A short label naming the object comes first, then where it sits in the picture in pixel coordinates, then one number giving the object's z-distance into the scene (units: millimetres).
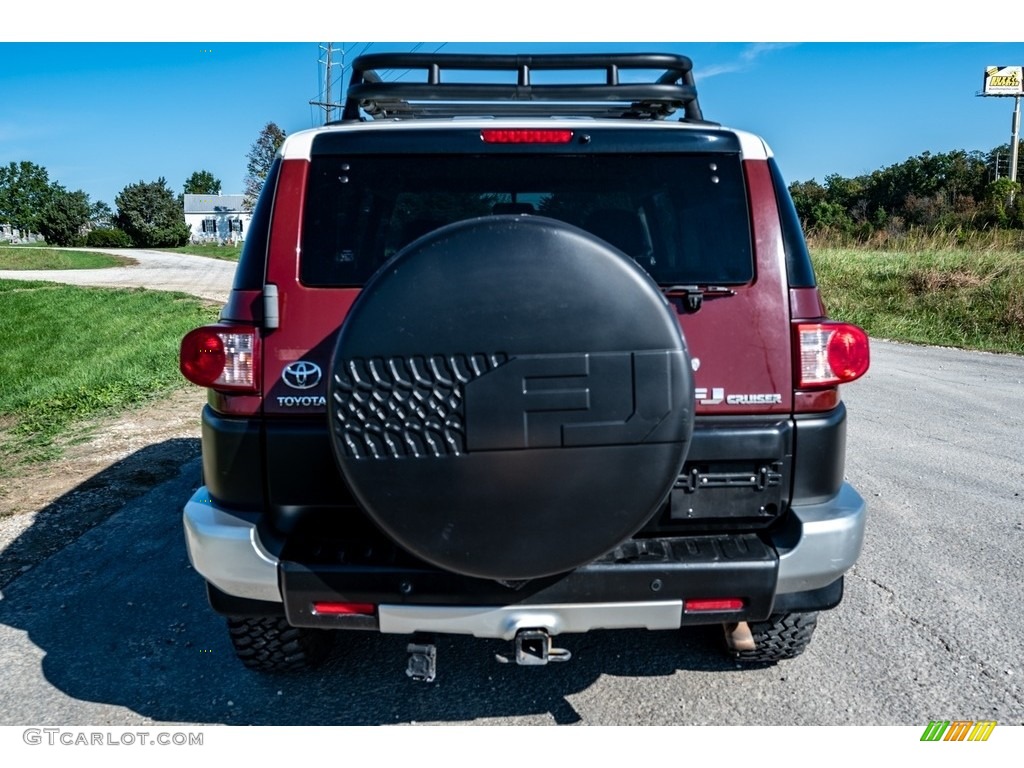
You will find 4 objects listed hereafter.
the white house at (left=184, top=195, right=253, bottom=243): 95688
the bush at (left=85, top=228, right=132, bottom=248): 75625
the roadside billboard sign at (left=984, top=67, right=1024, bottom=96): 78938
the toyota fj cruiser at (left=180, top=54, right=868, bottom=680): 2047
